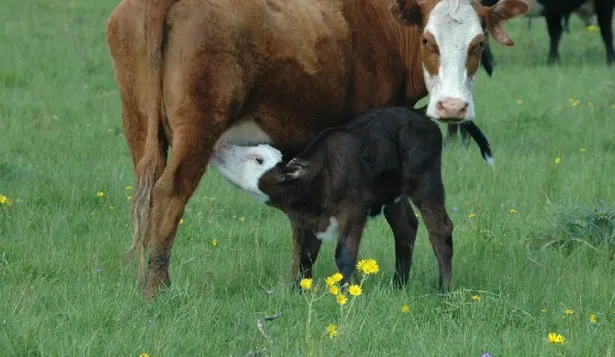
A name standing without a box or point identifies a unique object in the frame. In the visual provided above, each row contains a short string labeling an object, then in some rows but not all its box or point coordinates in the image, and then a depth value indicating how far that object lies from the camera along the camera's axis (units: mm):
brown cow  10437
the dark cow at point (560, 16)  32500
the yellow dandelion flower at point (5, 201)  14078
